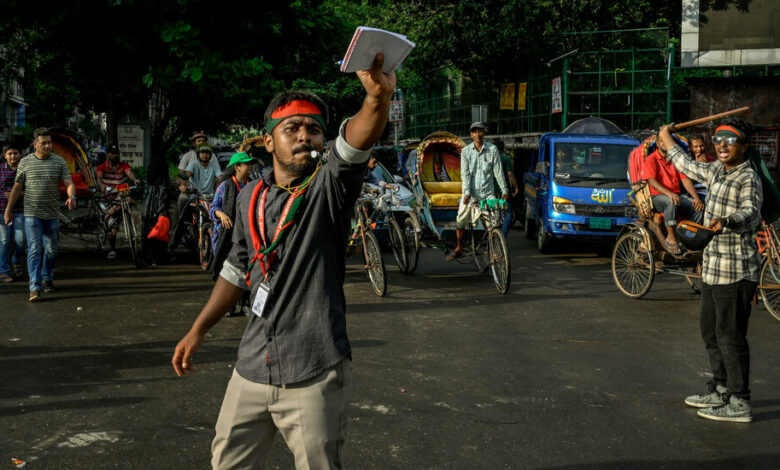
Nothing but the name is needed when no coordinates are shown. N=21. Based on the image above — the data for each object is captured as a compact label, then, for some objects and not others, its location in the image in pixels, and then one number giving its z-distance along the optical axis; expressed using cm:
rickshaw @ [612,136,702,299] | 998
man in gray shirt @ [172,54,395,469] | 283
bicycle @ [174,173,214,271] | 1188
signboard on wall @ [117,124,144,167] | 1770
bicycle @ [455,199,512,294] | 1043
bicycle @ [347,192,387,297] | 1027
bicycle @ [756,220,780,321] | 858
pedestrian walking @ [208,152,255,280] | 886
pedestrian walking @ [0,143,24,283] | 1119
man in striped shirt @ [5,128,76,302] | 1012
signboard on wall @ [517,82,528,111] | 3173
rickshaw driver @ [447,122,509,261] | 1162
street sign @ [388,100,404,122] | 2909
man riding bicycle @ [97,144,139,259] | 1410
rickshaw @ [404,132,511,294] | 1073
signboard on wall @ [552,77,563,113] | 2809
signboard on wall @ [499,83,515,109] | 3278
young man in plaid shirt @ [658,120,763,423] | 547
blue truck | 1417
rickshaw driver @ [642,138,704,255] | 981
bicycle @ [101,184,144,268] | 1291
